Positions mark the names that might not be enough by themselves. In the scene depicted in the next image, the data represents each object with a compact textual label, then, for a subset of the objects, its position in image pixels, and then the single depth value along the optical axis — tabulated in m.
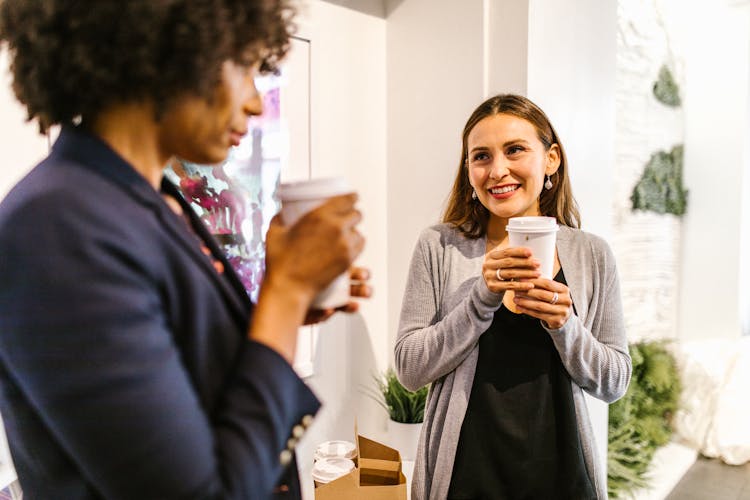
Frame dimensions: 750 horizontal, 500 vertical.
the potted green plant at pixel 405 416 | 2.04
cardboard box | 1.44
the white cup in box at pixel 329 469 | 1.63
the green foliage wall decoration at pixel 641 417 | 2.76
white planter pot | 2.04
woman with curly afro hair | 0.45
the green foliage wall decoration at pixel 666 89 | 3.49
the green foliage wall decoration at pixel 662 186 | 3.38
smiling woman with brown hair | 1.26
